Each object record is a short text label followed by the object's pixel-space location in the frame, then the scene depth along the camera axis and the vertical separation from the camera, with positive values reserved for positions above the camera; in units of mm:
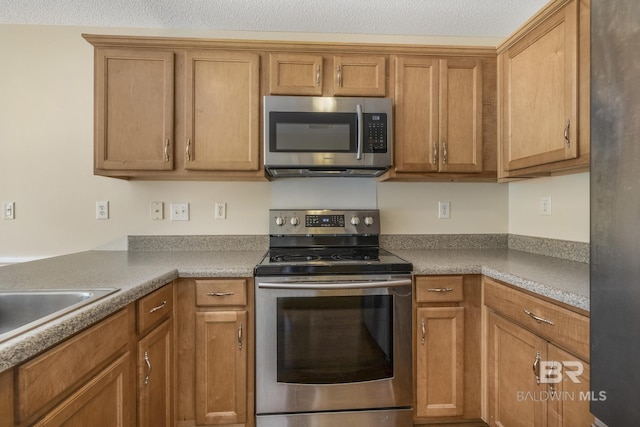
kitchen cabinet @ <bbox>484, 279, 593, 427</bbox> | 1044 -575
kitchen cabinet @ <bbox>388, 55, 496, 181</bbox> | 1851 +590
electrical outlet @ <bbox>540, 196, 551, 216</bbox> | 1881 +60
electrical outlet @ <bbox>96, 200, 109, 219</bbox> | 2074 +22
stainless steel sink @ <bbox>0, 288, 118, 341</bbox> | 1062 -312
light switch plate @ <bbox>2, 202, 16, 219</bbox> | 2014 +19
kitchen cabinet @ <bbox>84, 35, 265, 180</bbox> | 1742 +599
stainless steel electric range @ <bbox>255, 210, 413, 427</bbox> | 1528 -646
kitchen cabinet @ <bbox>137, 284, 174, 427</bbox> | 1234 -624
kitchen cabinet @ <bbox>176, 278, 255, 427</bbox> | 1526 -681
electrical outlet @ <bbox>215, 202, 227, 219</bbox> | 2109 +25
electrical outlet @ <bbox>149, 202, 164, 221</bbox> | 2092 +17
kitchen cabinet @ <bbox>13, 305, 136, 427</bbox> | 732 -467
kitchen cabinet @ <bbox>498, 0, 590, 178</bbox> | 1326 +594
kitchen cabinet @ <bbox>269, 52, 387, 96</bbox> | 1802 +820
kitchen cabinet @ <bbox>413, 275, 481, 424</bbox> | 1589 -683
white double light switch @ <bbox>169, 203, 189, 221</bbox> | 2092 +10
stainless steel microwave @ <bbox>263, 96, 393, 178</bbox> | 1752 +465
